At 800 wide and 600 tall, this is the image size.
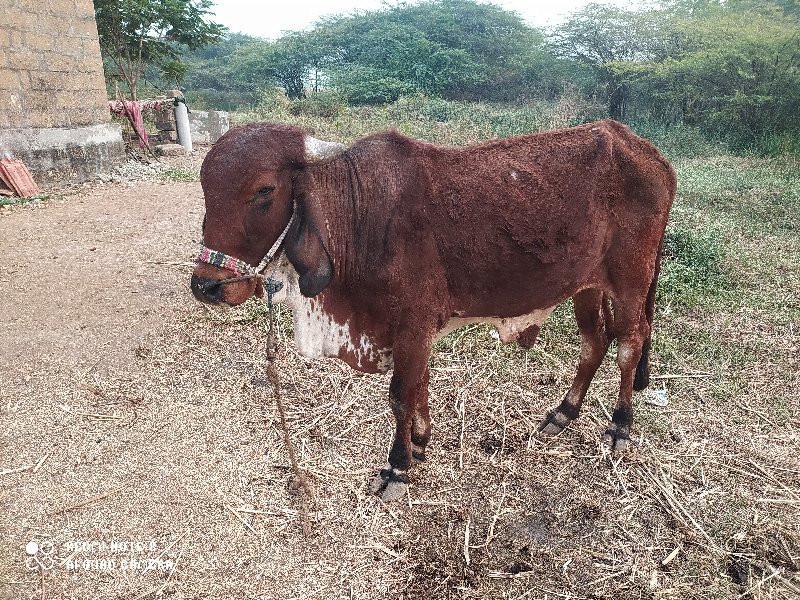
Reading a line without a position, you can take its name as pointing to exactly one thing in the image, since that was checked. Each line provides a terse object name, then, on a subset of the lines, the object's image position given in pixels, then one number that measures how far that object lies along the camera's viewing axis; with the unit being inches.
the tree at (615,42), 684.1
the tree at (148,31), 554.3
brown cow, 97.3
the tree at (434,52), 953.5
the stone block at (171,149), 515.5
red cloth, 483.2
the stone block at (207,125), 604.1
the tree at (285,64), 1145.4
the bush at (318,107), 793.6
